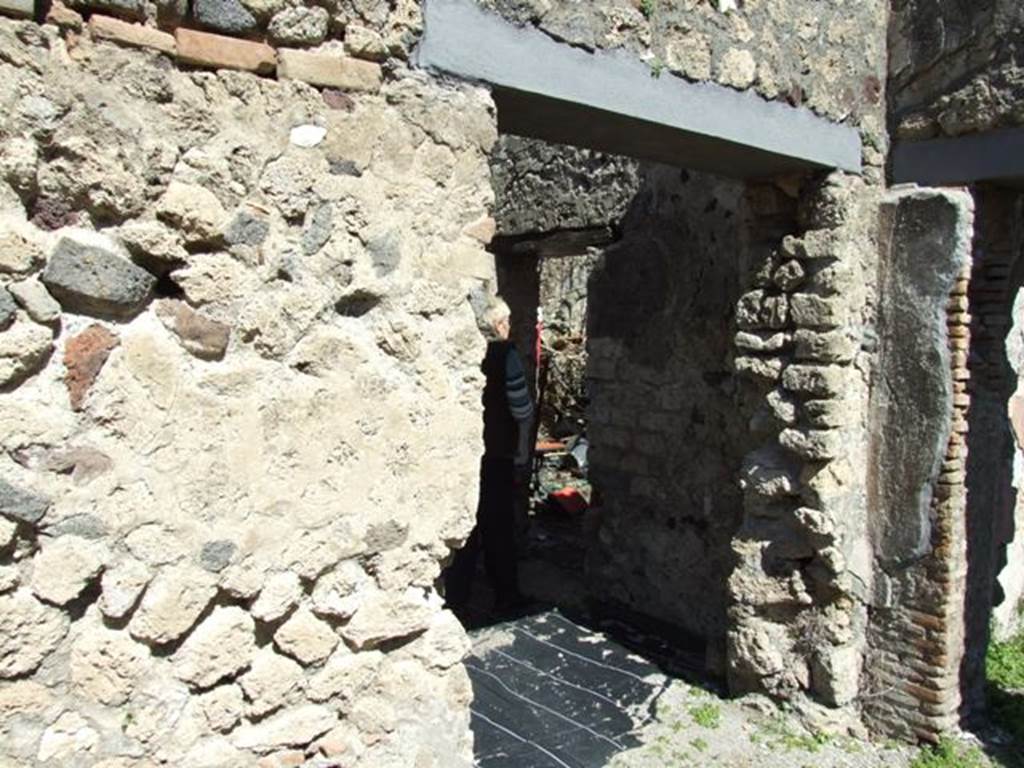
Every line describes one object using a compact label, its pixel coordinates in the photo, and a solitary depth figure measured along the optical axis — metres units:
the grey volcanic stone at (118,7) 1.73
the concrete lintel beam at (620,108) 2.32
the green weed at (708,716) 3.81
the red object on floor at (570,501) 7.03
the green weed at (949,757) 3.60
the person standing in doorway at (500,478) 4.92
